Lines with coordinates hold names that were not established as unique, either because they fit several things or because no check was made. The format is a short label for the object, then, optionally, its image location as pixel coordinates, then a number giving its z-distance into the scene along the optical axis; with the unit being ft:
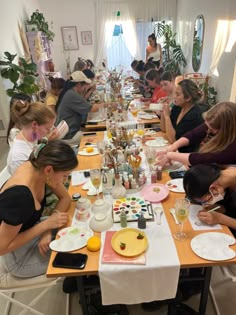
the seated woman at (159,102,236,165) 5.42
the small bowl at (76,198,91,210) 4.68
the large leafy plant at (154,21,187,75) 21.81
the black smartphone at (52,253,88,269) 3.54
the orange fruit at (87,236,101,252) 3.74
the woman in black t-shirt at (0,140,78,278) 3.81
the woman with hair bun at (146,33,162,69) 20.45
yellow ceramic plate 3.65
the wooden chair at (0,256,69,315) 4.26
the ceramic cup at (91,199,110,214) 4.48
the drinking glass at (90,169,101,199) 4.85
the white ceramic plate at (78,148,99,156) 7.11
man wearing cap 9.77
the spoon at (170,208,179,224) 4.22
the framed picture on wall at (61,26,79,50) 25.09
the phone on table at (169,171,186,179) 5.60
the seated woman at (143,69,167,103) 11.44
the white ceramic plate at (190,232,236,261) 3.54
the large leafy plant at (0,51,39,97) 12.95
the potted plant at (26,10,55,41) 19.06
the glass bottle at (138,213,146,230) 4.09
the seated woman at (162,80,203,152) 7.51
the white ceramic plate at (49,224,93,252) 3.85
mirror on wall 17.56
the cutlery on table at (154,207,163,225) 4.25
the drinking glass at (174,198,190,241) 3.85
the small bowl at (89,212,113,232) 4.11
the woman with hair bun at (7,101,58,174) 5.77
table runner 3.49
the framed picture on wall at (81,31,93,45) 25.32
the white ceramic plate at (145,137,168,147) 7.47
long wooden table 3.47
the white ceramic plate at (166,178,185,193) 5.07
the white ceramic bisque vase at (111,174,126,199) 4.93
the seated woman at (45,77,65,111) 11.41
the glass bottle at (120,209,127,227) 4.16
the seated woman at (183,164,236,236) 3.93
